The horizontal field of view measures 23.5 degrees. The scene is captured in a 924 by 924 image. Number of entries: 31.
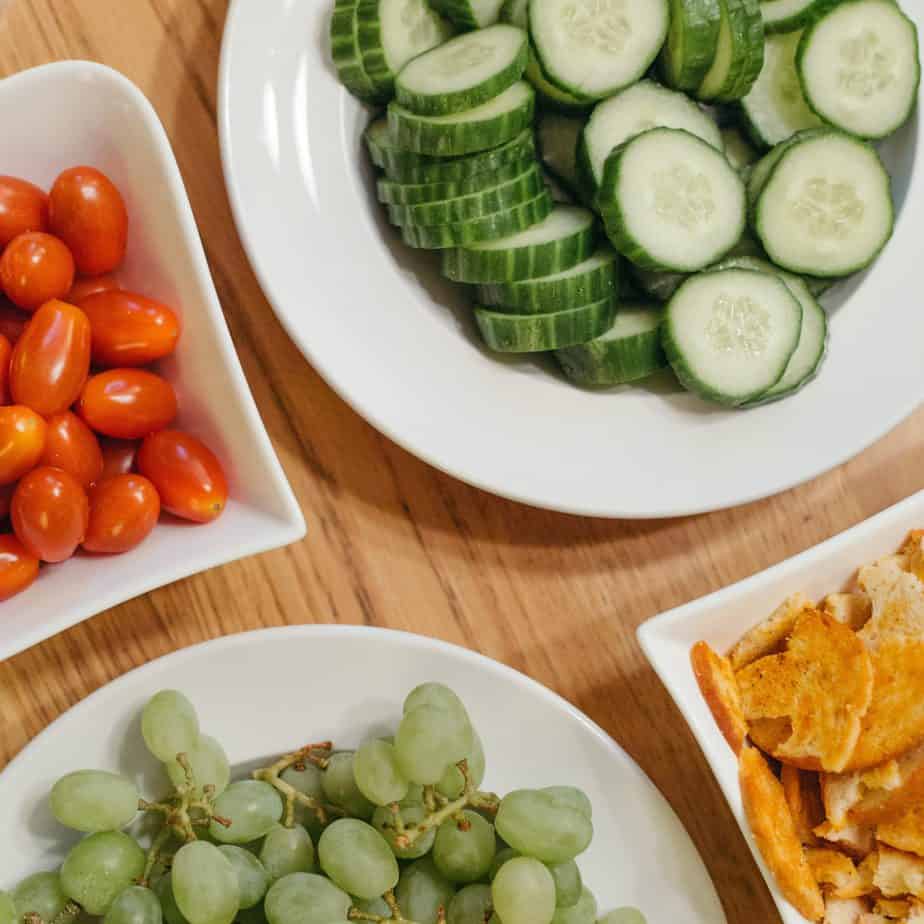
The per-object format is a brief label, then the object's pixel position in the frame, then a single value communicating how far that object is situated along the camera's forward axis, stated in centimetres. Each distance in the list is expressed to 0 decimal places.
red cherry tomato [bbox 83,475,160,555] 59
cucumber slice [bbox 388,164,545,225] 62
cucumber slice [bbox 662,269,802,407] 64
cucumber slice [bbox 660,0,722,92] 64
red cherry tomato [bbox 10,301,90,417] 59
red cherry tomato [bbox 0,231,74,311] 59
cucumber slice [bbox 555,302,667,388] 64
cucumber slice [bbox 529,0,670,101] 63
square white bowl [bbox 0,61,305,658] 59
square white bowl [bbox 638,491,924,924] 62
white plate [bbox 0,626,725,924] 61
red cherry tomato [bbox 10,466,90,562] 59
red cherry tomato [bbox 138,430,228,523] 60
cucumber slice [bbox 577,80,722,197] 64
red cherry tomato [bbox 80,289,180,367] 60
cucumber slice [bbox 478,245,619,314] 63
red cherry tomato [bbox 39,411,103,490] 60
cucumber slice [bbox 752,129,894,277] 65
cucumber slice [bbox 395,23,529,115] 62
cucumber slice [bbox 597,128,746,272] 63
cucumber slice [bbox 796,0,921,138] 65
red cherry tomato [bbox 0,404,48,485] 58
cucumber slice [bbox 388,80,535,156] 62
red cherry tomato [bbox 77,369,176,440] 60
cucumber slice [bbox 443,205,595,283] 63
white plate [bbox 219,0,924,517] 62
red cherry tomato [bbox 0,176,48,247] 59
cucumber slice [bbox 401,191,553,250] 62
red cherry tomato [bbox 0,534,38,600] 59
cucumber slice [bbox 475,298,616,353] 63
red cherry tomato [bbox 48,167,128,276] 59
